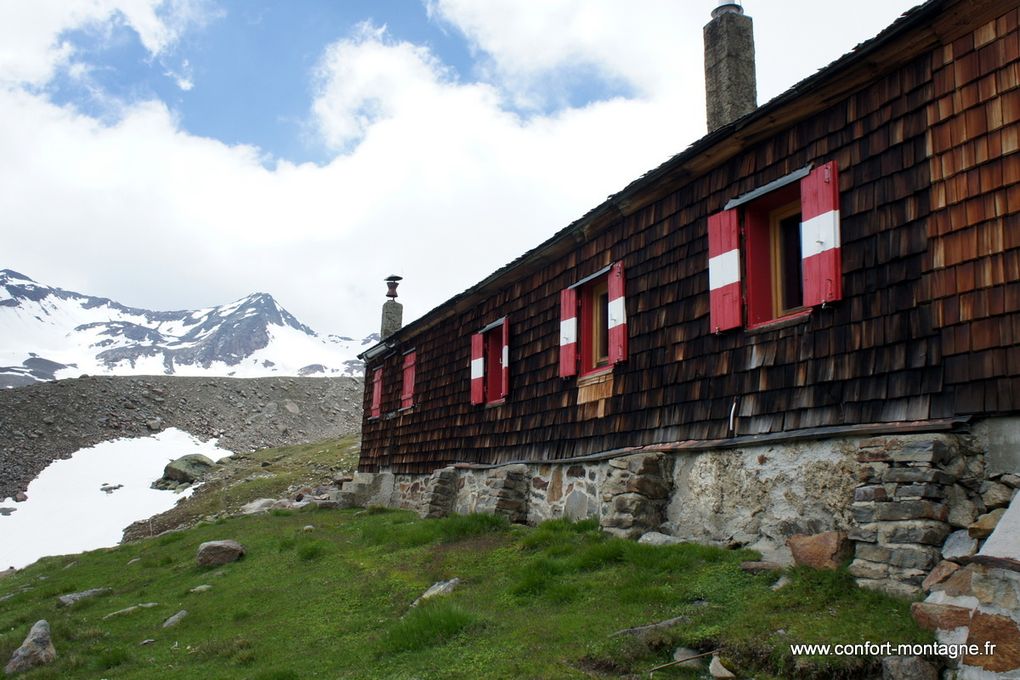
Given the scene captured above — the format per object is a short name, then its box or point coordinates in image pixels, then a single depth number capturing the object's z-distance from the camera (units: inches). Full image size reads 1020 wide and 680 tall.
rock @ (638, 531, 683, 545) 317.5
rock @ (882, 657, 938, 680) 175.8
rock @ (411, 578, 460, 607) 318.3
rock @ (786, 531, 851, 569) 239.6
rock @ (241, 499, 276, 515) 788.6
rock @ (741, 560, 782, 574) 252.2
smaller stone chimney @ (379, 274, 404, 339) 884.6
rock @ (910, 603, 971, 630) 185.0
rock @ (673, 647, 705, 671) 200.2
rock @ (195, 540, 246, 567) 508.7
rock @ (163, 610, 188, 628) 379.9
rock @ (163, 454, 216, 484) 1117.1
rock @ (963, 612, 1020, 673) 170.1
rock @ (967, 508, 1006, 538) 208.1
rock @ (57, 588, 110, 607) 471.2
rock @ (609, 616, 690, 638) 220.5
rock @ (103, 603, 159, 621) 417.1
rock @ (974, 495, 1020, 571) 183.8
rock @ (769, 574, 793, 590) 235.1
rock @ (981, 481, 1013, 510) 219.3
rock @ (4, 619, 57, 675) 341.7
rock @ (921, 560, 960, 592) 201.5
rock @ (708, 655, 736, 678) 190.4
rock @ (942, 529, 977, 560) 209.5
